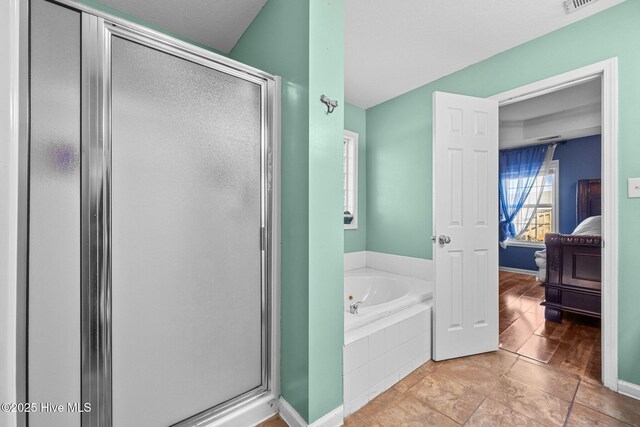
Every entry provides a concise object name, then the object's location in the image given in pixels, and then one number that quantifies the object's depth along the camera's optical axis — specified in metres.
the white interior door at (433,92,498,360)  2.00
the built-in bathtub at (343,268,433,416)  1.51
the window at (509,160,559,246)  4.82
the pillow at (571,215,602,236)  2.73
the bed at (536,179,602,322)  2.48
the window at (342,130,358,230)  3.07
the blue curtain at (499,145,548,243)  4.96
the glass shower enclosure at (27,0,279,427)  0.92
